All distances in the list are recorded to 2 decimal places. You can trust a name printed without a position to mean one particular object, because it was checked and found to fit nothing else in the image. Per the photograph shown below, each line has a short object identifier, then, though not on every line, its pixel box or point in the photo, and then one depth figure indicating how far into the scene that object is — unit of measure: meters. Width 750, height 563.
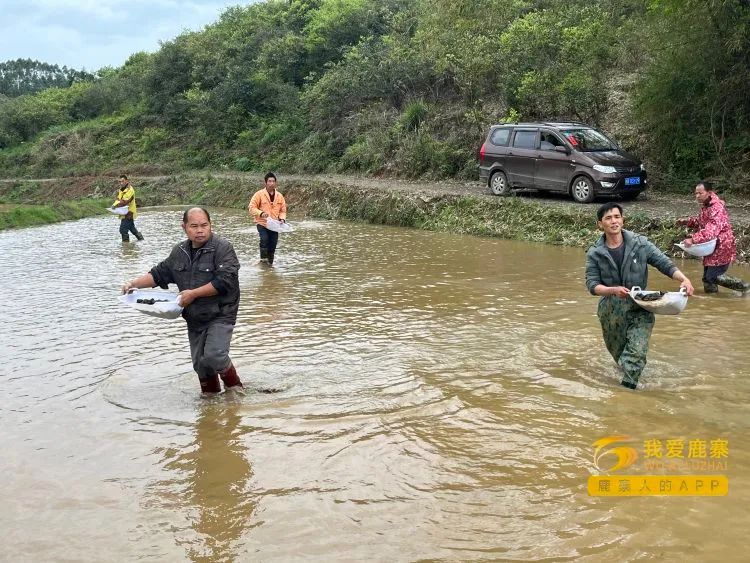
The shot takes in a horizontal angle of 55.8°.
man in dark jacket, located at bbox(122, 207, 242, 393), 5.46
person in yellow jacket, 15.77
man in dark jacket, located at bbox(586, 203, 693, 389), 5.59
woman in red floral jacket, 9.12
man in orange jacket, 11.96
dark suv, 15.23
